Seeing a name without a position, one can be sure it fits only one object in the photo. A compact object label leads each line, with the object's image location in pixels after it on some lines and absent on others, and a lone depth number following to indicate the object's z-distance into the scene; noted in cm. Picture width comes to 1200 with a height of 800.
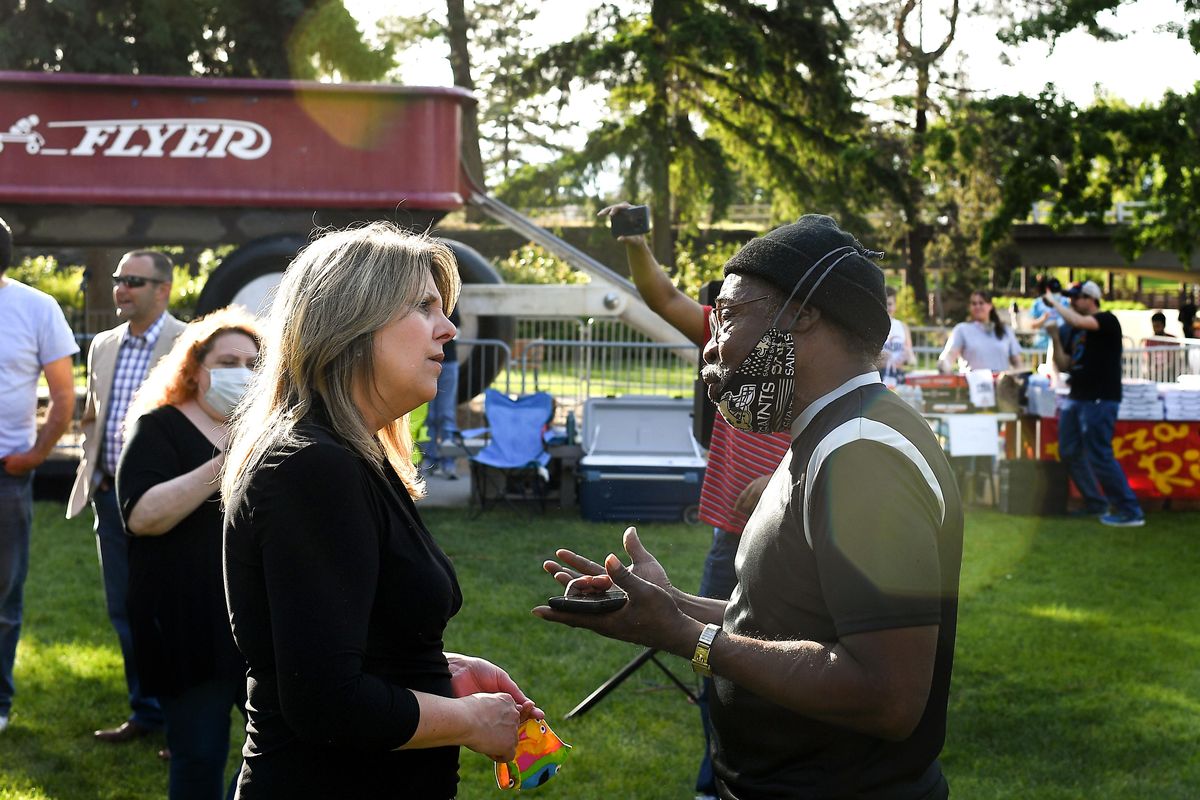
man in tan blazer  526
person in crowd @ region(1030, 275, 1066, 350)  1127
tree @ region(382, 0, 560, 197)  2522
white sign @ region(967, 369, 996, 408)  1129
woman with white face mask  364
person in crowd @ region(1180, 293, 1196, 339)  1766
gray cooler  1048
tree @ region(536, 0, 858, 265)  2516
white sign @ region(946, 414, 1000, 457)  1109
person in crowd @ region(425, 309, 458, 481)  1163
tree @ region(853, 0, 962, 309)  2709
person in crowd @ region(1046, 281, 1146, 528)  1056
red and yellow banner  1124
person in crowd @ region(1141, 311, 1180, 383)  1418
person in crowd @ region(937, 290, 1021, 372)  1222
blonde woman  207
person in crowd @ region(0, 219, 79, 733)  513
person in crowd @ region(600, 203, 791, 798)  442
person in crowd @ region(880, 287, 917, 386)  1158
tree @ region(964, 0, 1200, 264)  1727
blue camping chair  1065
